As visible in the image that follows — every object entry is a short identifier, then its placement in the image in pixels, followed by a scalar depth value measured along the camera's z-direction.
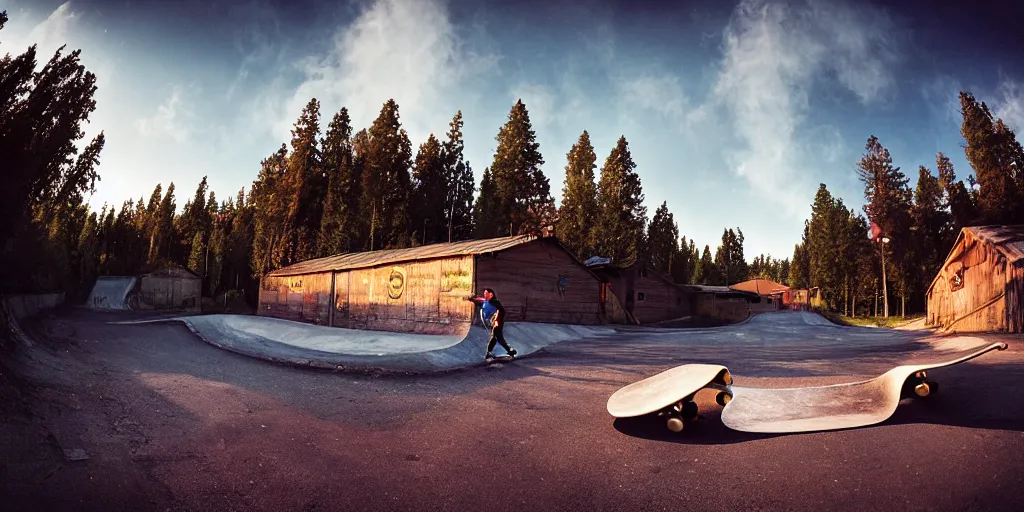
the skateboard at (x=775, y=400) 5.38
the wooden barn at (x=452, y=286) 18.58
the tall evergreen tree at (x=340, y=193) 40.16
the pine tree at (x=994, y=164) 33.56
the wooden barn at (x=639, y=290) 33.31
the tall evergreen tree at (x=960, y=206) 36.69
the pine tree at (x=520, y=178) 41.84
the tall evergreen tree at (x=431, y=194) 44.66
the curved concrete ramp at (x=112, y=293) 41.81
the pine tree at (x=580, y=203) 43.28
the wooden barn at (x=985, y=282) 15.15
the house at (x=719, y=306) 41.38
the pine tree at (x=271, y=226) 40.88
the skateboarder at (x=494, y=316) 11.70
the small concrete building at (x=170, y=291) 43.31
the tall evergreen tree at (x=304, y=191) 40.66
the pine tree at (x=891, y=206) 42.94
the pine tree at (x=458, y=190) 46.53
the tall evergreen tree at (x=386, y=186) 41.31
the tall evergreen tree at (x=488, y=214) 40.47
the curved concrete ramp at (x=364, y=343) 10.47
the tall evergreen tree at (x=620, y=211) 41.12
